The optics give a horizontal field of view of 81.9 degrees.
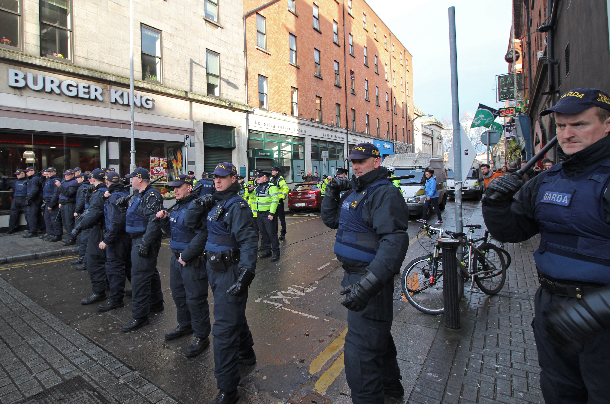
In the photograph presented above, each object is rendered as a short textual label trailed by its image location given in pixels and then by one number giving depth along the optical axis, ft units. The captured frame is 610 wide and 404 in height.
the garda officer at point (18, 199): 36.32
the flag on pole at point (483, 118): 31.98
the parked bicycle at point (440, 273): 15.62
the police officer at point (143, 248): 14.75
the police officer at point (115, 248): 16.92
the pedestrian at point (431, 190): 40.68
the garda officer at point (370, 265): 7.95
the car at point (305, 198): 53.93
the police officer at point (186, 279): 12.52
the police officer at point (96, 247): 18.02
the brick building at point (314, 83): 70.95
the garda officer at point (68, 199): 32.42
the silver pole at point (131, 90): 41.65
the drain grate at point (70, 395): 9.95
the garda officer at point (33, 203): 35.96
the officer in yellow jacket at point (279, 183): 28.04
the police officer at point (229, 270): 9.87
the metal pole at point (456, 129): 16.89
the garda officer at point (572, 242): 5.61
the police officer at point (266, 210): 26.63
